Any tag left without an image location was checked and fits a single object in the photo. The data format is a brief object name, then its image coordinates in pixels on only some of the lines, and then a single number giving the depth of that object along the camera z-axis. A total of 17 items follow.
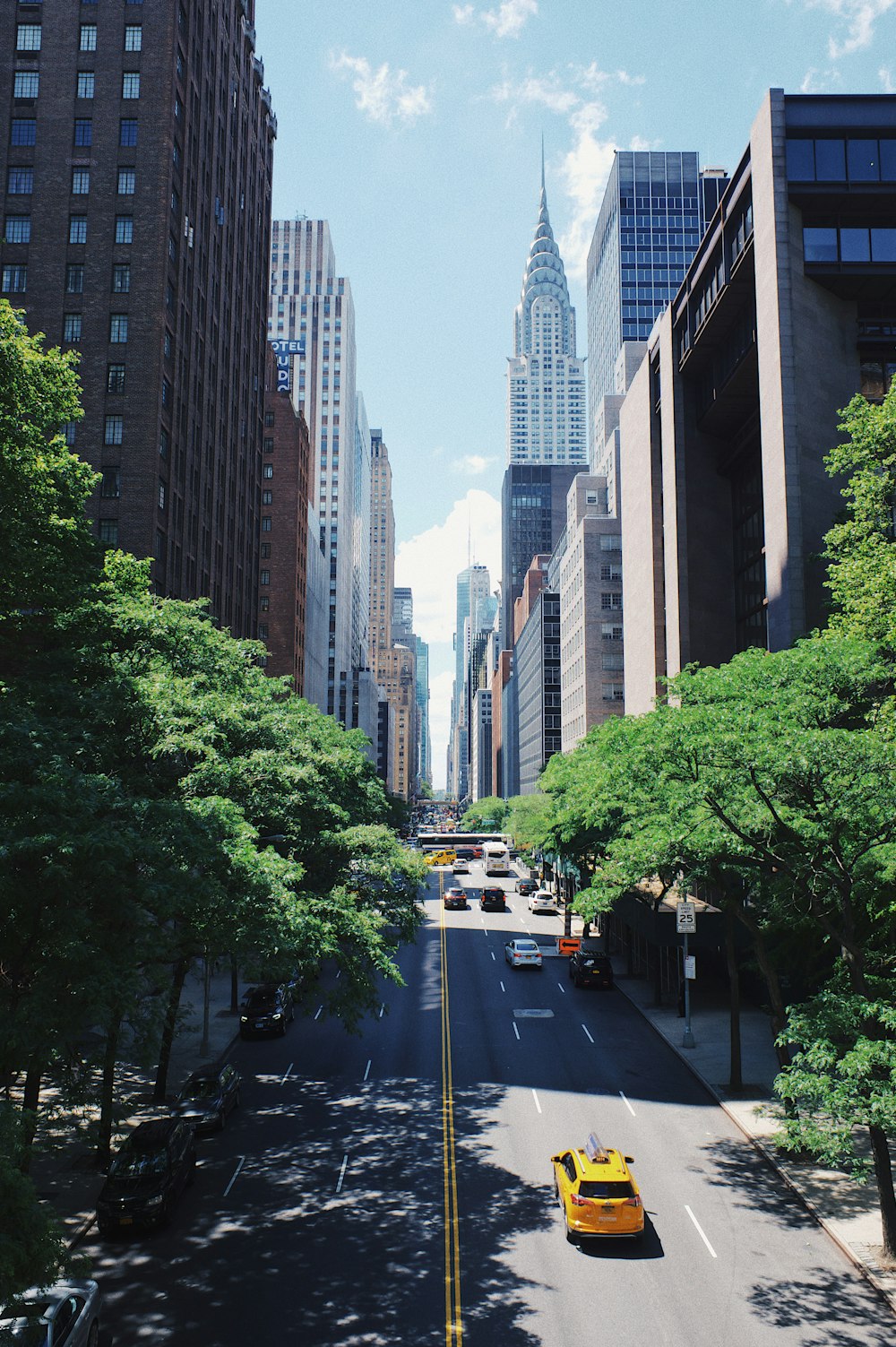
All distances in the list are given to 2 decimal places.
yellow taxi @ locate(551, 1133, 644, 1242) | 17.28
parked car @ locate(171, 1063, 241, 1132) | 23.45
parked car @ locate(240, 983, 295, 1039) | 34.31
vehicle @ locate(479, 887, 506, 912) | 72.00
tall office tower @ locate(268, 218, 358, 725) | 178.62
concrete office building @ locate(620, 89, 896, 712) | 36.75
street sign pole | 31.75
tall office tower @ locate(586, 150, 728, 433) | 157.88
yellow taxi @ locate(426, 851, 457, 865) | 119.44
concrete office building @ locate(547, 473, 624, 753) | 91.39
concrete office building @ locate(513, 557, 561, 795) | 123.56
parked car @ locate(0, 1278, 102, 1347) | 12.24
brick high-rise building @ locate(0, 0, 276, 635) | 49.69
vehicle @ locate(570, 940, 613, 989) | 42.62
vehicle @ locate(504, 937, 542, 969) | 46.75
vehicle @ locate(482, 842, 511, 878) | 100.12
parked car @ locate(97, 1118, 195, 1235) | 17.97
